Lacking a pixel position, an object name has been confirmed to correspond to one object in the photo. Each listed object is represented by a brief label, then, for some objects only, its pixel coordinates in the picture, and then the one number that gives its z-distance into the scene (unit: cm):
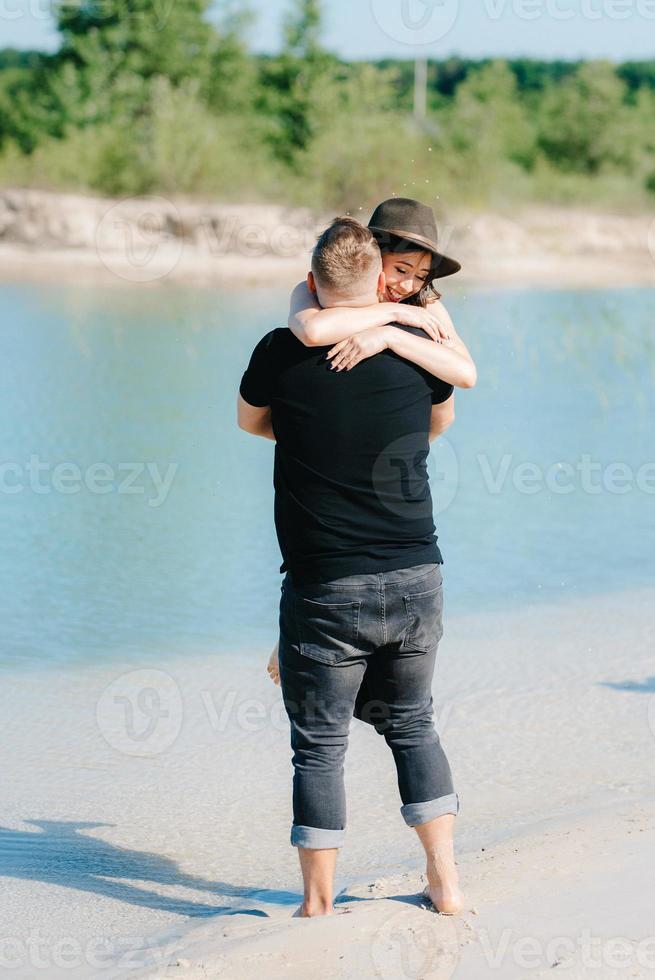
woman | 441
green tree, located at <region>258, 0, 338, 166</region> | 5291
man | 447
